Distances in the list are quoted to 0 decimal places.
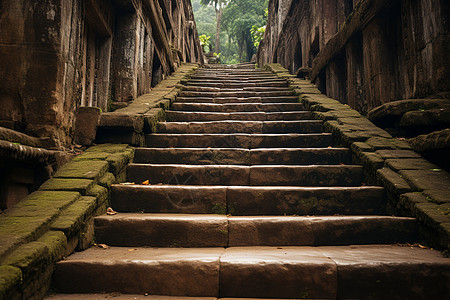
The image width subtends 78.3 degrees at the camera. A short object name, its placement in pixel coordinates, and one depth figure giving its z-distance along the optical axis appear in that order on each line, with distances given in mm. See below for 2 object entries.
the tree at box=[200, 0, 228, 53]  28812
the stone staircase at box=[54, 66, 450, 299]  1824
